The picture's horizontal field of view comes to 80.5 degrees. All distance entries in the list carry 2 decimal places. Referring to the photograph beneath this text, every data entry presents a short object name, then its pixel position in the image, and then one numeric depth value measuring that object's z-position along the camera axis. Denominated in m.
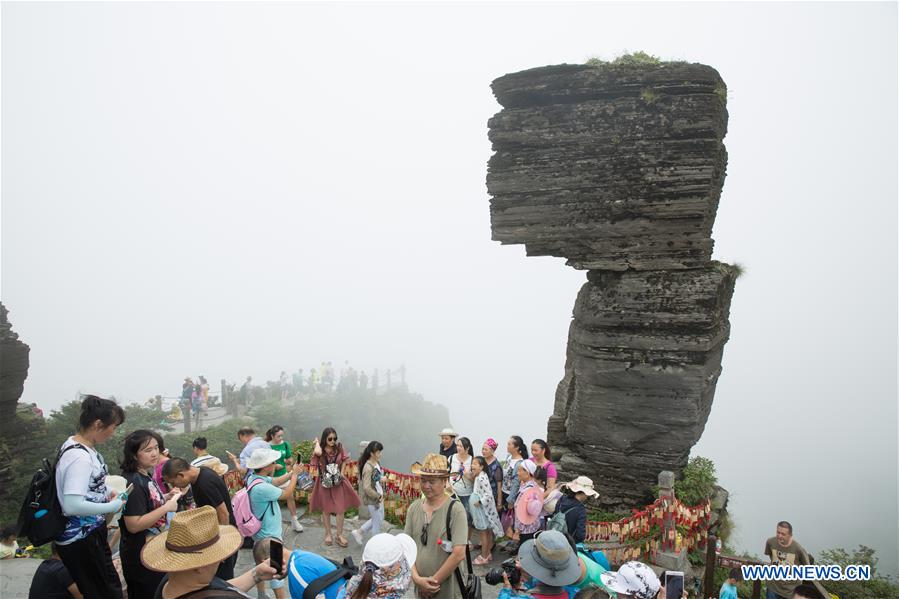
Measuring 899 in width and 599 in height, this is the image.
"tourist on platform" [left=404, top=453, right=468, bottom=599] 4.61
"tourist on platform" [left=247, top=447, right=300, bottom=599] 5.78
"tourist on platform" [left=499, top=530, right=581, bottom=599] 4.32
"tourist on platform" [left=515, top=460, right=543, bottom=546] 7.12
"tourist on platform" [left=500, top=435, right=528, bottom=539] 8.33
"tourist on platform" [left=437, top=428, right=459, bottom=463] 8.90
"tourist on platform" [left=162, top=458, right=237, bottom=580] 4.90
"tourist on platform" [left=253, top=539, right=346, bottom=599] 3.68
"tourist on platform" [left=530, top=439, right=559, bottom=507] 7.87
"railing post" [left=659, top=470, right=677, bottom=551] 8.94
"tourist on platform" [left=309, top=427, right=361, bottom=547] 8.24
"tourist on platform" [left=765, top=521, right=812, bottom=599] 7.22
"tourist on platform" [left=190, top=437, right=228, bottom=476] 6.05
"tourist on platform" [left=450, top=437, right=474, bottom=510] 8.14
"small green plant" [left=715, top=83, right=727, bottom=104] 10.45
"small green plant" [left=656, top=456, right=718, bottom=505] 10.79
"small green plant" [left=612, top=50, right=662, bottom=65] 10.80
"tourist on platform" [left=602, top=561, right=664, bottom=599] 3.79
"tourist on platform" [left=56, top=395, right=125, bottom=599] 4.46
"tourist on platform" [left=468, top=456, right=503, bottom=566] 7.98
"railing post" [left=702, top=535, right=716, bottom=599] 7.64
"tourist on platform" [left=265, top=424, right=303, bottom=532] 8.59
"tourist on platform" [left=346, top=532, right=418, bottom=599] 3.51
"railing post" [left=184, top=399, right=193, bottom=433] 24.98
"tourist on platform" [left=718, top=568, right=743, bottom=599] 6.22
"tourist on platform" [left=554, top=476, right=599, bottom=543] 6.07
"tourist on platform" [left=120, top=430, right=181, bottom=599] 4.61
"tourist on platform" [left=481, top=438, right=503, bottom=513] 8.38
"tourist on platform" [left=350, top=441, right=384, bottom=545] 8.17
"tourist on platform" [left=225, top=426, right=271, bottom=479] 7.51
